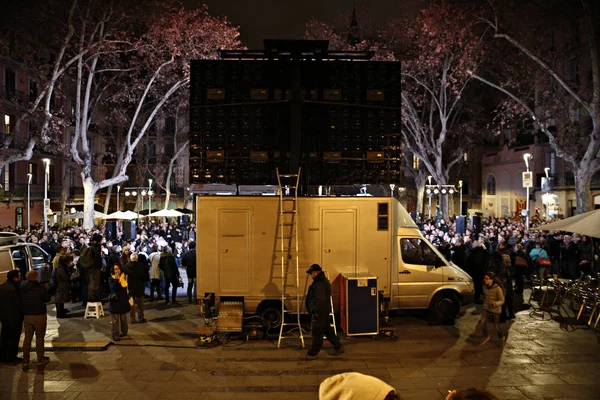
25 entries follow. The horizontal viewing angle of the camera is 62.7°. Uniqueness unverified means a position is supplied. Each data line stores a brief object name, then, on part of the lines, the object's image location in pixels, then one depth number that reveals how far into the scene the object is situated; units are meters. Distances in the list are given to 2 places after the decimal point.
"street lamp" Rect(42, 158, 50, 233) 23.45
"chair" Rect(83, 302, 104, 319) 11.83
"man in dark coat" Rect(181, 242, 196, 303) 13.00
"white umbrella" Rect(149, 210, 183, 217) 23.82
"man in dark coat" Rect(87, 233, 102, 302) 12.10
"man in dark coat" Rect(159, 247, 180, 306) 13.11
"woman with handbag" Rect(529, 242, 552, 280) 14.02
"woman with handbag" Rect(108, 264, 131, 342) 9.81
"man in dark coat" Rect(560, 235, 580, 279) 15.70
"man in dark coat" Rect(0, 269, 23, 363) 8.38
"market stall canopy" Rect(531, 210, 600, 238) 11.72
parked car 11.81
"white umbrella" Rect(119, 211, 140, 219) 22.54
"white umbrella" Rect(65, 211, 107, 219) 26.40
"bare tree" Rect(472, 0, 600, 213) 19.80
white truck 9.79
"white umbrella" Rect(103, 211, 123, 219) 22.29
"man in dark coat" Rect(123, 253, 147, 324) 10.99
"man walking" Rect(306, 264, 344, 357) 8.60
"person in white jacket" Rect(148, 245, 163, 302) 13.50
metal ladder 9.76
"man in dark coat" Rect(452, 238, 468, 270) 14.46
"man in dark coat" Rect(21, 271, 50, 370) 8.36
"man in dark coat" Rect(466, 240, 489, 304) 13.69
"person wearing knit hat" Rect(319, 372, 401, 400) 2.25
